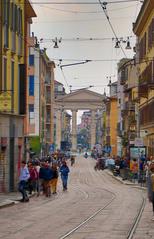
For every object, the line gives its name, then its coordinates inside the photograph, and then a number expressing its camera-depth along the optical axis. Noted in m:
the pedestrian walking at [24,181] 36.97
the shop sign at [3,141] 42.07
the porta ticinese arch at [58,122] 187.06
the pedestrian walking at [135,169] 57.96
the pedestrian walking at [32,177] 42.09
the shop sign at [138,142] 55.36
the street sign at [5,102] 36.81
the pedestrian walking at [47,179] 42.47
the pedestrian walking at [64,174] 49.06
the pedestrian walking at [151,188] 27.56
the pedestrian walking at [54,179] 44.03
